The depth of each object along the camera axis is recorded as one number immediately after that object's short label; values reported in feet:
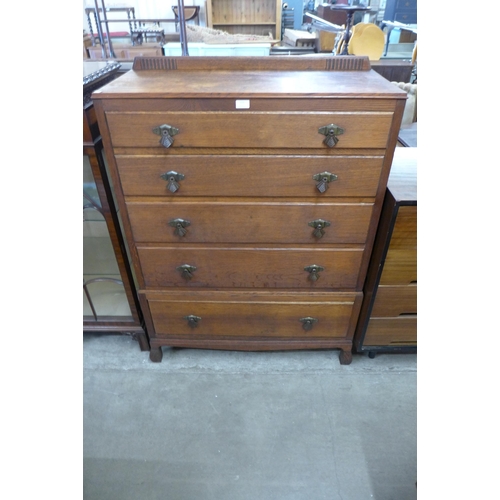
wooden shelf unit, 14.73
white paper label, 3.41
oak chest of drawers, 3.48
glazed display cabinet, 4.11
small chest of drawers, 4.02
